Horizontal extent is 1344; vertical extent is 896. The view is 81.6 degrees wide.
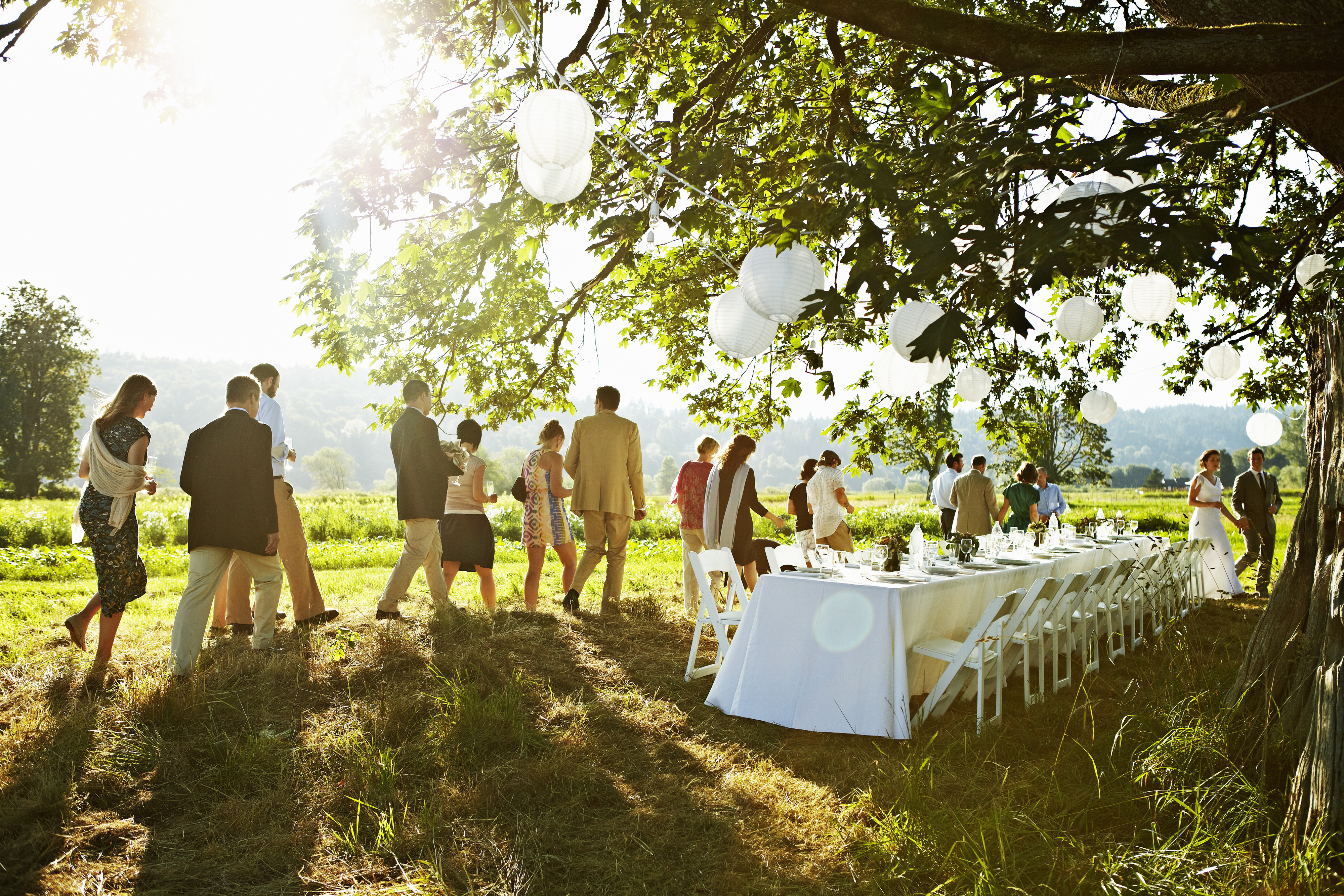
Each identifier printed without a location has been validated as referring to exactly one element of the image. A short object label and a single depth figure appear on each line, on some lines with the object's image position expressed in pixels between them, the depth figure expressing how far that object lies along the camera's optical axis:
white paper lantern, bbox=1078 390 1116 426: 8.08
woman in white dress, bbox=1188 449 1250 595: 9.27
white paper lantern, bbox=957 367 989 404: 6.63
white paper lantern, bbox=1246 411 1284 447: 9.52
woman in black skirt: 6.49
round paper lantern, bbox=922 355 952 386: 5.18
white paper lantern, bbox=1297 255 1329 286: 6.00
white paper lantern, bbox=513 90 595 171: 3.55
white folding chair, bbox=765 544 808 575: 5.71
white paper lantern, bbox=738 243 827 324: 3.70
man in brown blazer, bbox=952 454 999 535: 9.23
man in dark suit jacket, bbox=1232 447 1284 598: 9.26
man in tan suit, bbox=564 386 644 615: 6.85
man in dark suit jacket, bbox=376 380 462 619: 5.89
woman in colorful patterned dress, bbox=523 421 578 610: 6.71
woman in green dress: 9.48
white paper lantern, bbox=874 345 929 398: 5.21
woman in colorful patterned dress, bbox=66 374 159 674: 4.56
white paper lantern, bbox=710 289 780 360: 4.57
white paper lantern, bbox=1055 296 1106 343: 5.54
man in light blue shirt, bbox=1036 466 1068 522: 10.63
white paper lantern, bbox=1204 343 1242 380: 7.62
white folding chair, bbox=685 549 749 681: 5.32
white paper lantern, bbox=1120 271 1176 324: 5.10
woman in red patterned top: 7.42
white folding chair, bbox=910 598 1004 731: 4.31
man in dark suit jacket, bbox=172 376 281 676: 4.59
